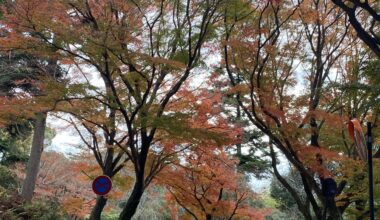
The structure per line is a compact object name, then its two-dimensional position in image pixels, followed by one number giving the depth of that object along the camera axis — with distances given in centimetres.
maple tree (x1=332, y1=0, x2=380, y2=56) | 626
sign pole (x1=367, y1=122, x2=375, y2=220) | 486
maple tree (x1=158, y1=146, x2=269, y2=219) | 1228
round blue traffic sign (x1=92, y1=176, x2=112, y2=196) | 770
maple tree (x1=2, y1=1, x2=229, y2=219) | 792
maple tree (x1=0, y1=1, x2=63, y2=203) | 1128
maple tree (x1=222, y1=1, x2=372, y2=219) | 950
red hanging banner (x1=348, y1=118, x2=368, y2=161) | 532
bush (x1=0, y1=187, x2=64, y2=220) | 945
